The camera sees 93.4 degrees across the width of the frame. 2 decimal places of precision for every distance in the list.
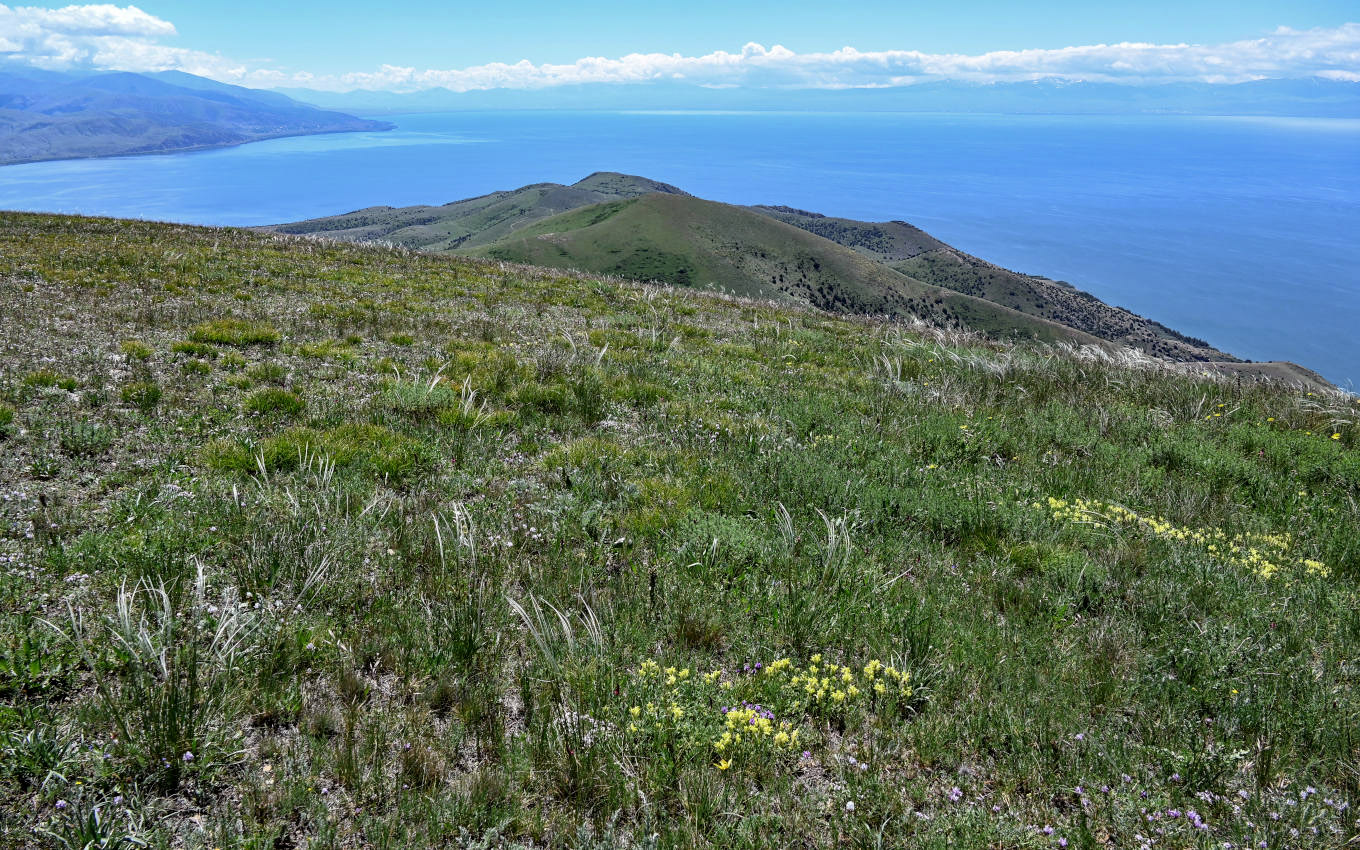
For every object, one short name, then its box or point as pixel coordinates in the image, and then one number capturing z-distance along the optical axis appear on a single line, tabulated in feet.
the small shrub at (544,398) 30.78
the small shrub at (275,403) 26.96
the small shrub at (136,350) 32.40
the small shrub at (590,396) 30.04
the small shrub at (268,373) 31.09
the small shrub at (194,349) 34.04
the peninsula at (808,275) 533.14
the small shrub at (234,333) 36.99
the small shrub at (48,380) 26.86
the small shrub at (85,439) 21.72
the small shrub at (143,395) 26.05
